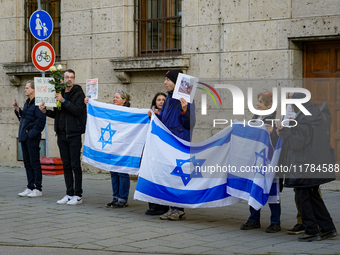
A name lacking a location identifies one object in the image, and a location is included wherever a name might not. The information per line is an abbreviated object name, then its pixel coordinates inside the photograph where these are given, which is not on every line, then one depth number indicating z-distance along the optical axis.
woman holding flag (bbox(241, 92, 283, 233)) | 6.97
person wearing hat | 7.77
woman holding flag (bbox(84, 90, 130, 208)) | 8.79
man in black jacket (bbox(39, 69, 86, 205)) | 9.02
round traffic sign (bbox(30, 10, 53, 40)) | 12.33
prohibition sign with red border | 12.10
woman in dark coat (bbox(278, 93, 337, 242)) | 6.33
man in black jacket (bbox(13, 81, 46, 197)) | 9.76
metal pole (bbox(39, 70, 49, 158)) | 12.51
